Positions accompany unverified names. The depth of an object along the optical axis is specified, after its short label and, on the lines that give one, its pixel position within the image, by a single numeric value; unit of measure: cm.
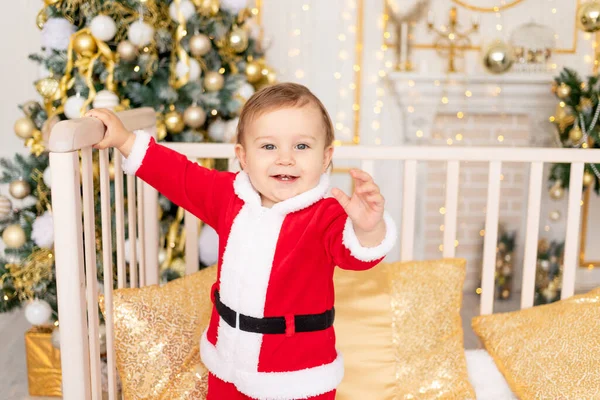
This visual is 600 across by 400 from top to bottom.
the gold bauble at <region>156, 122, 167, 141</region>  183
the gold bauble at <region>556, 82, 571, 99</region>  248
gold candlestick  274
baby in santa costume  99
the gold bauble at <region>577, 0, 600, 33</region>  224
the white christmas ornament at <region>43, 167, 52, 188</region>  176
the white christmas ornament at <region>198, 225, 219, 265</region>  186
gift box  185
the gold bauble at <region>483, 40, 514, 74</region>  256
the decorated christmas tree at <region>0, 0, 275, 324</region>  177
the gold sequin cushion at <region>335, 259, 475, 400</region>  133
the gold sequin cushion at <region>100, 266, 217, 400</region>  122
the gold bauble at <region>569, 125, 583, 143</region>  246
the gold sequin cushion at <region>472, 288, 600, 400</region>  131
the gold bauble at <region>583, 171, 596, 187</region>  249
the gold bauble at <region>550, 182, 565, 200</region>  262
